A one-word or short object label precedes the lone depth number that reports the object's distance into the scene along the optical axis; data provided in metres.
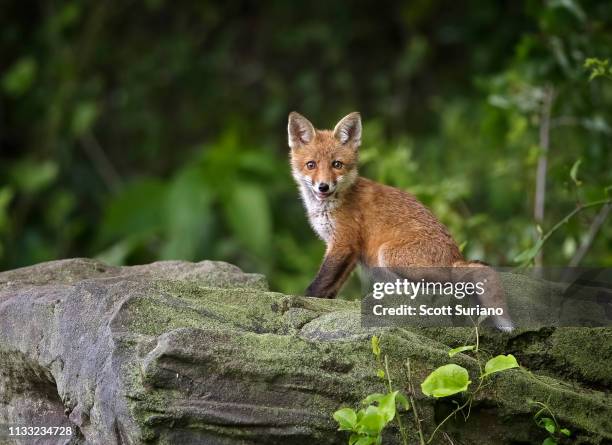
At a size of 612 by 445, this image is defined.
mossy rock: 8.87
